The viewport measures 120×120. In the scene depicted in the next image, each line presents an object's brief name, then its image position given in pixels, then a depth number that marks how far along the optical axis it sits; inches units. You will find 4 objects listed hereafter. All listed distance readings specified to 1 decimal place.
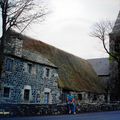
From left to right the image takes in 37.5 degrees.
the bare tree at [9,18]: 583.4
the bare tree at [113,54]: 1157.7
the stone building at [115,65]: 1199.4
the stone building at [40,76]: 675.9
